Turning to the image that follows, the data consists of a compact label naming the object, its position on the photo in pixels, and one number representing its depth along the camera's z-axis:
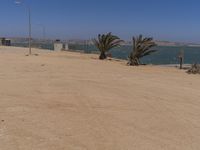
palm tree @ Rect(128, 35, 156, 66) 11.56
